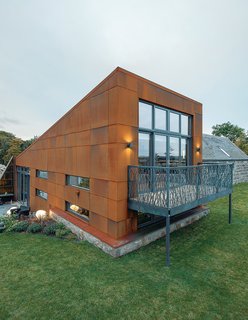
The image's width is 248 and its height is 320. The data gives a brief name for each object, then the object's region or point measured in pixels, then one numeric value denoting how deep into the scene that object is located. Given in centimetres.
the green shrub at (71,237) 685
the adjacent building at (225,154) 1609
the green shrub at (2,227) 809
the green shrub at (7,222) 841
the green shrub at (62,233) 707
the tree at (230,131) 4049
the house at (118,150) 579
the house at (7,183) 1858
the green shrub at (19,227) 808
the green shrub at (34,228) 779
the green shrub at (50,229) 747
